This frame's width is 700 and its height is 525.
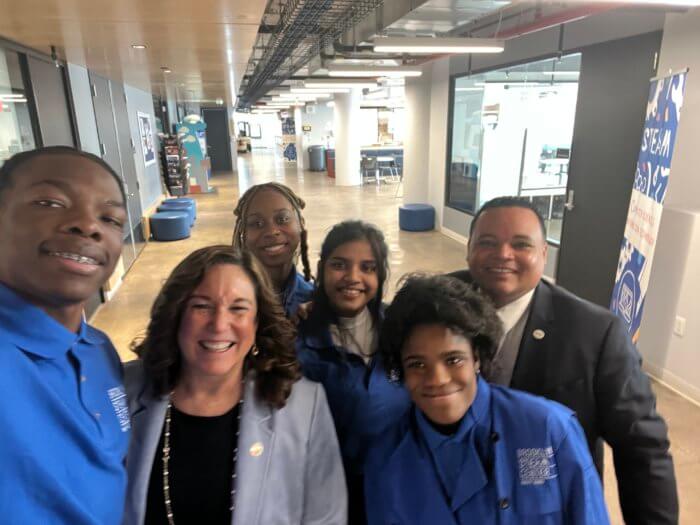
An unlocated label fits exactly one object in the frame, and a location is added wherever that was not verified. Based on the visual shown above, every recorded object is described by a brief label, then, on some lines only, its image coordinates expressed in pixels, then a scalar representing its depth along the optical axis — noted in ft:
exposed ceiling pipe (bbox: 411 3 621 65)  12.74
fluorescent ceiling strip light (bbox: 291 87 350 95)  31.10
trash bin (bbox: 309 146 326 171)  63.62
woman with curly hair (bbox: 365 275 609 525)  3.42
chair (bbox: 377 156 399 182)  51.23
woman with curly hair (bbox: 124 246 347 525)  3.83
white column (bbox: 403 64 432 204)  27.45
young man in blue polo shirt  2.88
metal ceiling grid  14.87
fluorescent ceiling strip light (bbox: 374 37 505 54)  13.61
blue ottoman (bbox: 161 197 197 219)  31.07
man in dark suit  4.19
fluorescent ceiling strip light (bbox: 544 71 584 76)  17.91
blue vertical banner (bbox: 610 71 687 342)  9.61
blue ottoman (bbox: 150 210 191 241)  26.55
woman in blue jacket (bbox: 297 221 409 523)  4.67
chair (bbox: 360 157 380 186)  48.42
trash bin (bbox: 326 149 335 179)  56.76
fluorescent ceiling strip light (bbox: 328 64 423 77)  19.18
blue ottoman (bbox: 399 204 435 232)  27.61
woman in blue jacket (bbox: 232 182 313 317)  6.40
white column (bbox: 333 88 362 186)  46.26
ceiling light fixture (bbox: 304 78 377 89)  25.61
